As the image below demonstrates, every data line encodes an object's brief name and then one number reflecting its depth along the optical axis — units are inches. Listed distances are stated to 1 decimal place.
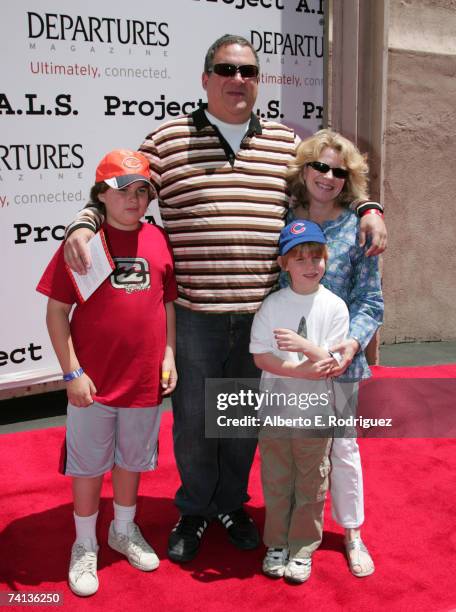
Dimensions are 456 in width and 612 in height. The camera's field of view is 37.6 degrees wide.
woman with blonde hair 105.8
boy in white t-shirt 99.6
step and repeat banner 162.7
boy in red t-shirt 100.8
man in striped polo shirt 107.6
